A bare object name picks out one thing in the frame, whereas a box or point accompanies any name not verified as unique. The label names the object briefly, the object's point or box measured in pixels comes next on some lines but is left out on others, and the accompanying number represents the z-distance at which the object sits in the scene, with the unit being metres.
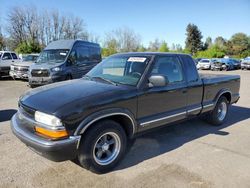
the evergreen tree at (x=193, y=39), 62.41
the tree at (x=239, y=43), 62.66
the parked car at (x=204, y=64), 31.77
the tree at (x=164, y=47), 56.55
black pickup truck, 3.09
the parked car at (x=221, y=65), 30.38
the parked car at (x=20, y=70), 14.48
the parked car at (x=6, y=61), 15.98
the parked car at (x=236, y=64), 32.90
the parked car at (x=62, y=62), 10.44
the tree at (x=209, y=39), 94.28
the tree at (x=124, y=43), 58.36
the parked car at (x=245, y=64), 31.20
